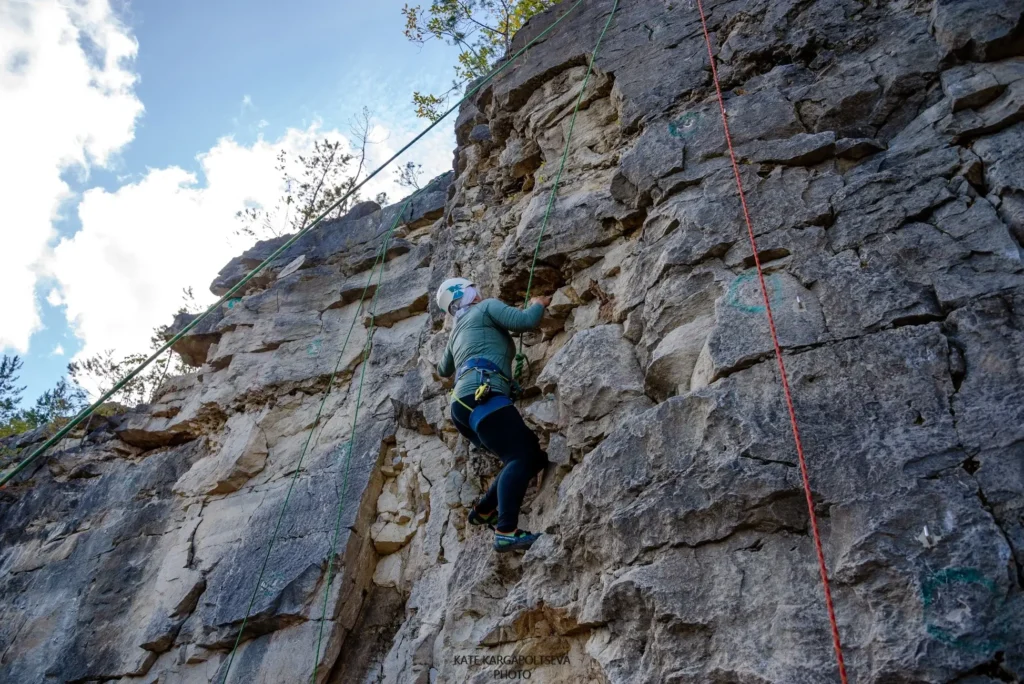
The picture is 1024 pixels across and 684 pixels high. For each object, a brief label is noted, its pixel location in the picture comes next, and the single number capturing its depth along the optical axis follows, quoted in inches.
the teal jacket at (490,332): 204.2
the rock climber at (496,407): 182.5
